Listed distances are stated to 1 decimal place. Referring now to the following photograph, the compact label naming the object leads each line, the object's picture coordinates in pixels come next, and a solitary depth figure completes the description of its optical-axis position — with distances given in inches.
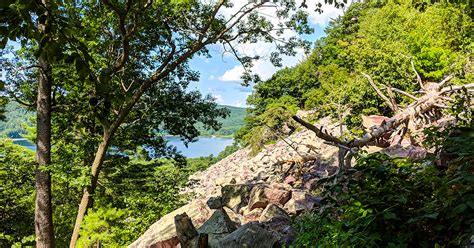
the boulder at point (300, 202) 269.1
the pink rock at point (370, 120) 453.7
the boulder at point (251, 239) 182.5
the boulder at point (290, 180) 394.3
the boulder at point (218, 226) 222.2
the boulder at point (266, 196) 298.0
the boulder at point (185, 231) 203.6
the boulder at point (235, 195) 327.0
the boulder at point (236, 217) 288.2
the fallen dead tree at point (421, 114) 346.6
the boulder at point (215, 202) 329.7
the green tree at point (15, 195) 453.4
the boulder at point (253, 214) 284.6
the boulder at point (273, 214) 250.2
